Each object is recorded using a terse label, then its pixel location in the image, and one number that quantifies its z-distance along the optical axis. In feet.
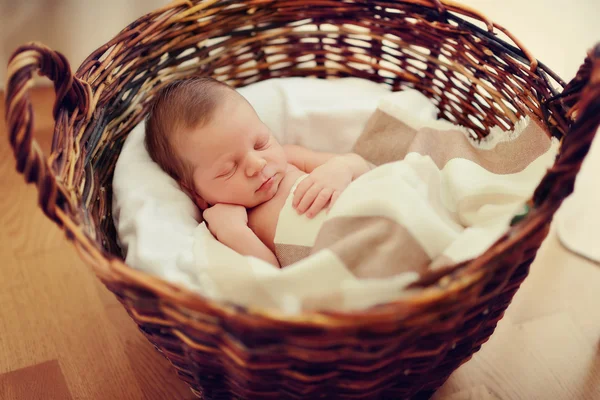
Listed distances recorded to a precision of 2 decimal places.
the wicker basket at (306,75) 1.71
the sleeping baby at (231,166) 2.80
